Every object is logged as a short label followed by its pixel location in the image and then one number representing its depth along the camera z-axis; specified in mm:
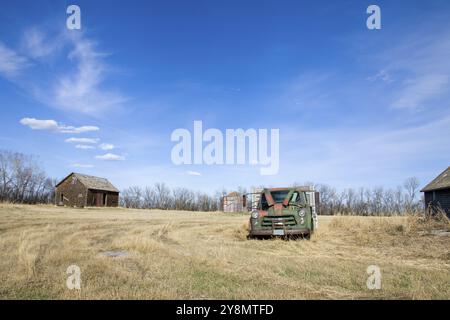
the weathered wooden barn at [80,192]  53812
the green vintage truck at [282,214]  12680
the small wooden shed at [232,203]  62312
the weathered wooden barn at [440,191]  27250
